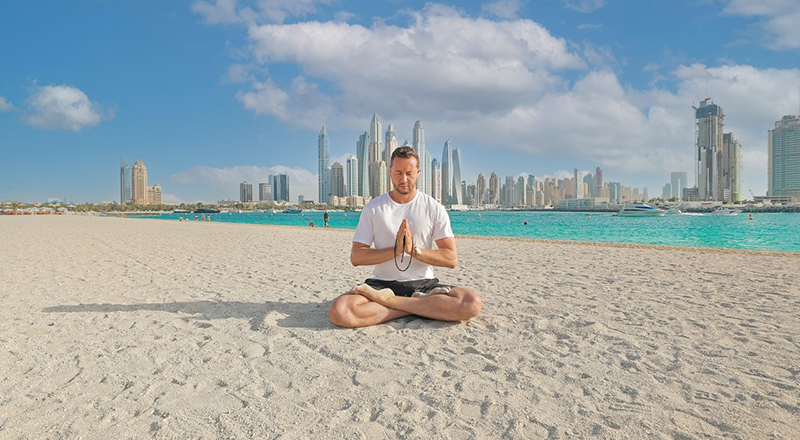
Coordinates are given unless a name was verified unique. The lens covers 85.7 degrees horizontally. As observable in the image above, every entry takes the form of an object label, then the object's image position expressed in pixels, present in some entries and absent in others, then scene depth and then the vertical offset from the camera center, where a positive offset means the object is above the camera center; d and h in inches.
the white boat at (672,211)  3442.4 -57.1
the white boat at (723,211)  3739.7 -68.5
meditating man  153.9 -16.9
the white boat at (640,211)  3011.8 -46.9
